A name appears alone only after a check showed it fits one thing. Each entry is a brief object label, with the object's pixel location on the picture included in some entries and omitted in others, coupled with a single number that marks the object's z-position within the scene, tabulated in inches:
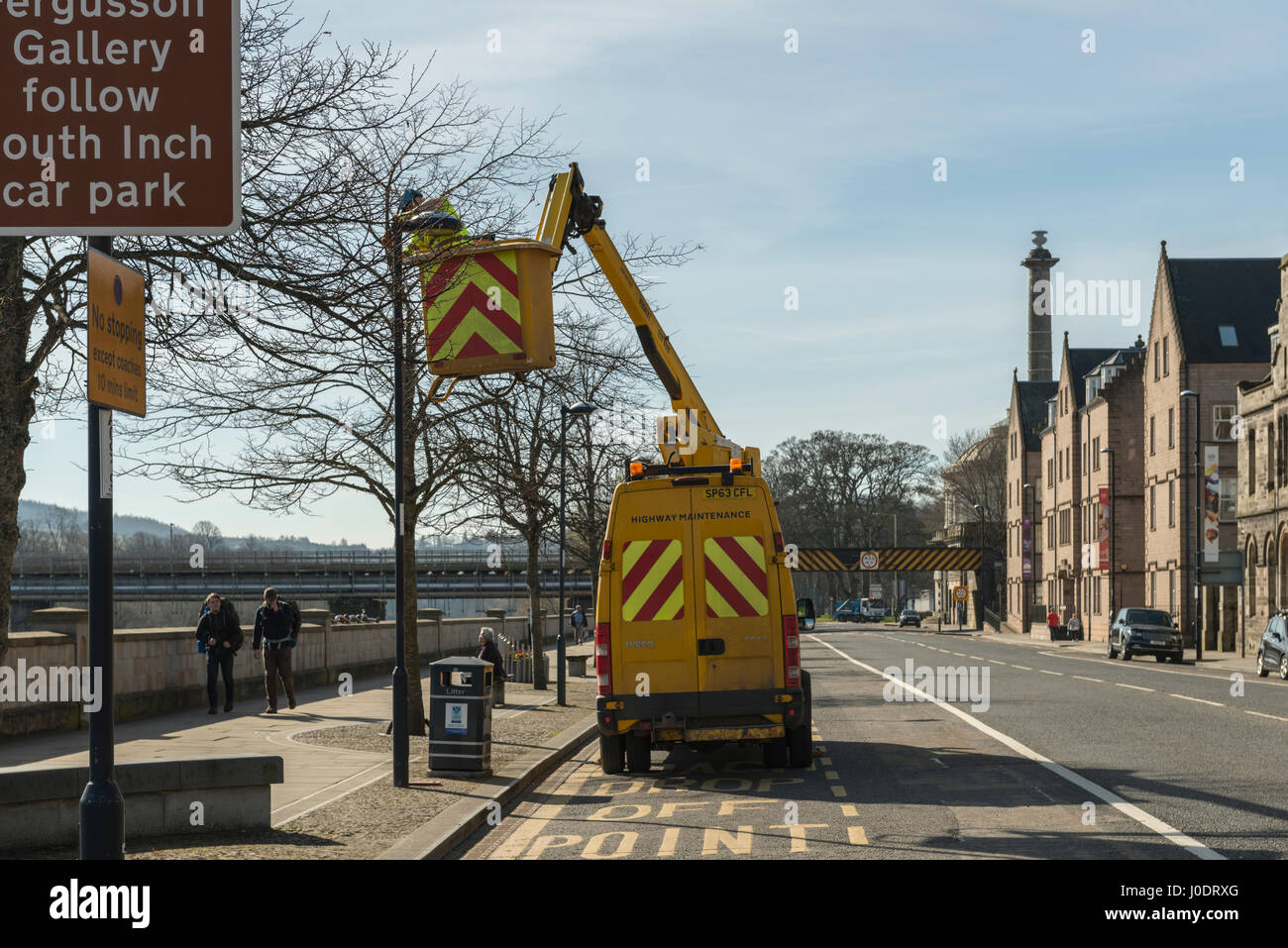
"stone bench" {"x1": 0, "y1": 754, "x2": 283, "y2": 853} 399.9
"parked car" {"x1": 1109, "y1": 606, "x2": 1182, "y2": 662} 1836.9
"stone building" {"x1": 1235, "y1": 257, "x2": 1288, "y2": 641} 2031.3
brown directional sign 251.4
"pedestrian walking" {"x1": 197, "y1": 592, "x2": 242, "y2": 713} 904.9
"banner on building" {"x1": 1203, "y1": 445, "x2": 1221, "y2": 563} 2102.6
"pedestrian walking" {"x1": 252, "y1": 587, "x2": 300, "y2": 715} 922.7
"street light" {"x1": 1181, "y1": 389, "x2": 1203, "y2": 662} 1943.9
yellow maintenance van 598.9
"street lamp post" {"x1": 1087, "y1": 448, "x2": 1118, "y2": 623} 2578.7
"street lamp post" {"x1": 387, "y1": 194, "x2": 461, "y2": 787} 410.6
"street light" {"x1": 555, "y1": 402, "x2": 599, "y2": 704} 1059.0
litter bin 594.2
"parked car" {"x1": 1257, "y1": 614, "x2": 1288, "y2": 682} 1406.3
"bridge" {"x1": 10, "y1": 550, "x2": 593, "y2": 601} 4379.9
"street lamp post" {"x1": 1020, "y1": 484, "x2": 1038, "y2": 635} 3684.3
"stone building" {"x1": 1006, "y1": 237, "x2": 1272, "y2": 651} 2484.0
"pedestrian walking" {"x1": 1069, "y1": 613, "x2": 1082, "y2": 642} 2888.8
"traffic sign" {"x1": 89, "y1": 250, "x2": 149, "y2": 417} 254.8
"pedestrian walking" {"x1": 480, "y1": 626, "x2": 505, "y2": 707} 901.8
